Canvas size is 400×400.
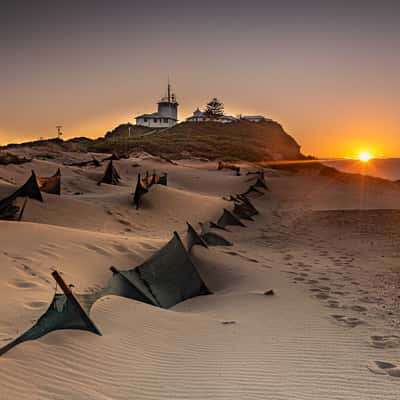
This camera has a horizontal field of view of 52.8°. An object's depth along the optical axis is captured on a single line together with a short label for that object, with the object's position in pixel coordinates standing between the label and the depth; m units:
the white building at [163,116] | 94.69
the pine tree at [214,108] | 99.88
